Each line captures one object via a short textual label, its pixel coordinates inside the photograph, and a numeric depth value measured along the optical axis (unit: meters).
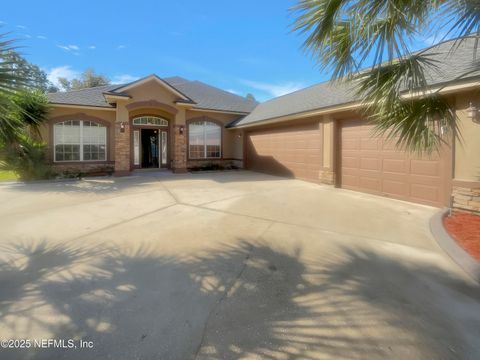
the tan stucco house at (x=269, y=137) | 6.52
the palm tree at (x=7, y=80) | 2.51
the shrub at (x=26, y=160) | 10.53
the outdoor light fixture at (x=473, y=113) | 5.89
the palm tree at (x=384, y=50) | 3.92
